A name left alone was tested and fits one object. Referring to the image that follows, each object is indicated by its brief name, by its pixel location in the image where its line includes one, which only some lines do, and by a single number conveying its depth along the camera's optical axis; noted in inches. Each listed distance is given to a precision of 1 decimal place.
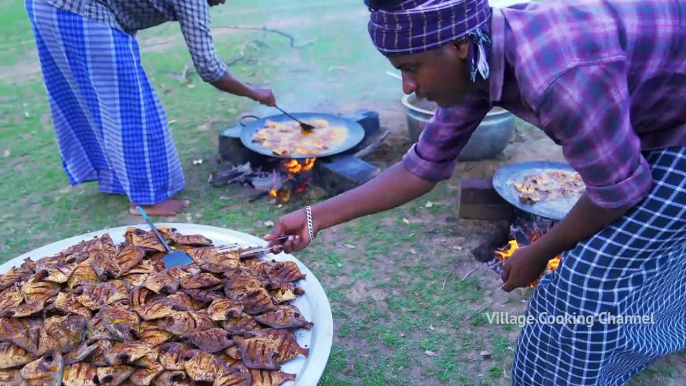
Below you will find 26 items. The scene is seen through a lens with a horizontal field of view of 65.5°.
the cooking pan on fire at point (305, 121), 189.9
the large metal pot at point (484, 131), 196.1
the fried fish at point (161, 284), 92.4
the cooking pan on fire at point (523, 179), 146.1
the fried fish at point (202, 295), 92.3
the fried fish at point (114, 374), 76.9
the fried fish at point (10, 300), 87.3
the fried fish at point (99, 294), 89.1
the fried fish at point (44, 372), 76.2
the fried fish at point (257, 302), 91.9
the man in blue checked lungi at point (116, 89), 156.7
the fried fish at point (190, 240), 109.2
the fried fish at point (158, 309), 87.0
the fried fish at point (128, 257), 98.8
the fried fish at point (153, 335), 84.0
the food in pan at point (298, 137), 194.5
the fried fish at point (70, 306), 87.2
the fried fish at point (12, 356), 79.7
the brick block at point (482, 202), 168.1
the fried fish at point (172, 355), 79.7
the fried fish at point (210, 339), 82.9
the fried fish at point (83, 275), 94.6
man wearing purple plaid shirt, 60.5
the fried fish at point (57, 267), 93.8
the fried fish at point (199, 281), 94.4
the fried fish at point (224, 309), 88.8
